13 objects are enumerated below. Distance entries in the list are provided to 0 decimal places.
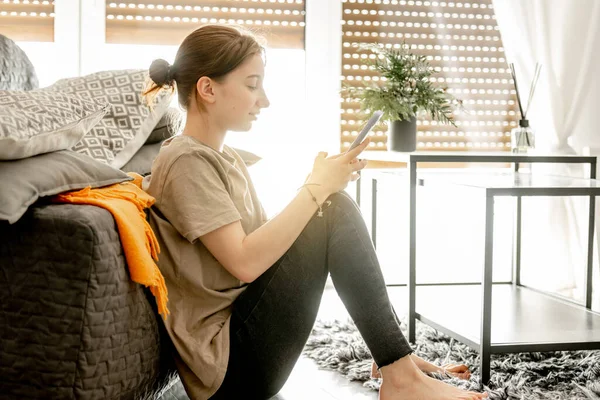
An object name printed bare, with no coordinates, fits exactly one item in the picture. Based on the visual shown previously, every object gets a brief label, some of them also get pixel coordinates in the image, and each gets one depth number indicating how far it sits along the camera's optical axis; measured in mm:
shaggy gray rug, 3013
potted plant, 3780
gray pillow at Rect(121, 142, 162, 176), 3156
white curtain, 3887
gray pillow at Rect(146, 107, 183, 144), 3272
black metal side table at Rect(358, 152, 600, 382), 3051
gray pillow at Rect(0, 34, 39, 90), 3147
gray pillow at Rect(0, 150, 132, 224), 2376
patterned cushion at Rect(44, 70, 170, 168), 3103
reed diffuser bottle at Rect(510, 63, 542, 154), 3801
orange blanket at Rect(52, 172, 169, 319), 2454
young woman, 2609
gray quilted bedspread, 2379
